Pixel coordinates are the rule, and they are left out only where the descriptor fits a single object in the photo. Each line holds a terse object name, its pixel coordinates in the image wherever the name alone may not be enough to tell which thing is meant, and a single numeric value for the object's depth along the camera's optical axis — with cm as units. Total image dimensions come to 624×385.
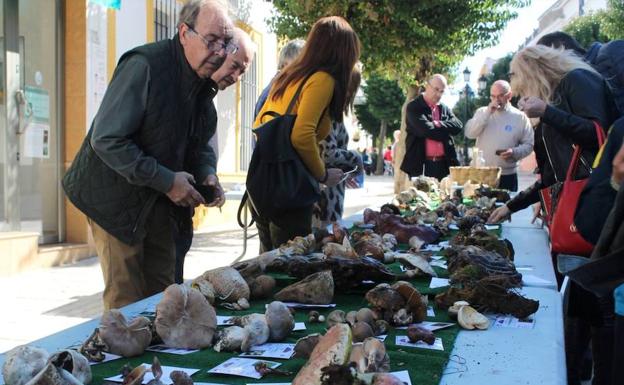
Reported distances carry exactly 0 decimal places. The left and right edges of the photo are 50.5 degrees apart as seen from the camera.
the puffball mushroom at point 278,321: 155
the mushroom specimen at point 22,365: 115
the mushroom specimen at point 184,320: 149
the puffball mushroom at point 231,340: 147
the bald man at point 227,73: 262
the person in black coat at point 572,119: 290
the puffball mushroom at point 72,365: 115
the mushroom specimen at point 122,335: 143
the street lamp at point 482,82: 2685
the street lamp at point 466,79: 2583
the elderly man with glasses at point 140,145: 230
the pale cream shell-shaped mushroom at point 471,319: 166
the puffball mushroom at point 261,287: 197
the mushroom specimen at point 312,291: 187
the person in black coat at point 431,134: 617
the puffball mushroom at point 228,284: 189
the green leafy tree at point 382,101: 3938
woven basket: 555
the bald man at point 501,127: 614
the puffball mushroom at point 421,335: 152
